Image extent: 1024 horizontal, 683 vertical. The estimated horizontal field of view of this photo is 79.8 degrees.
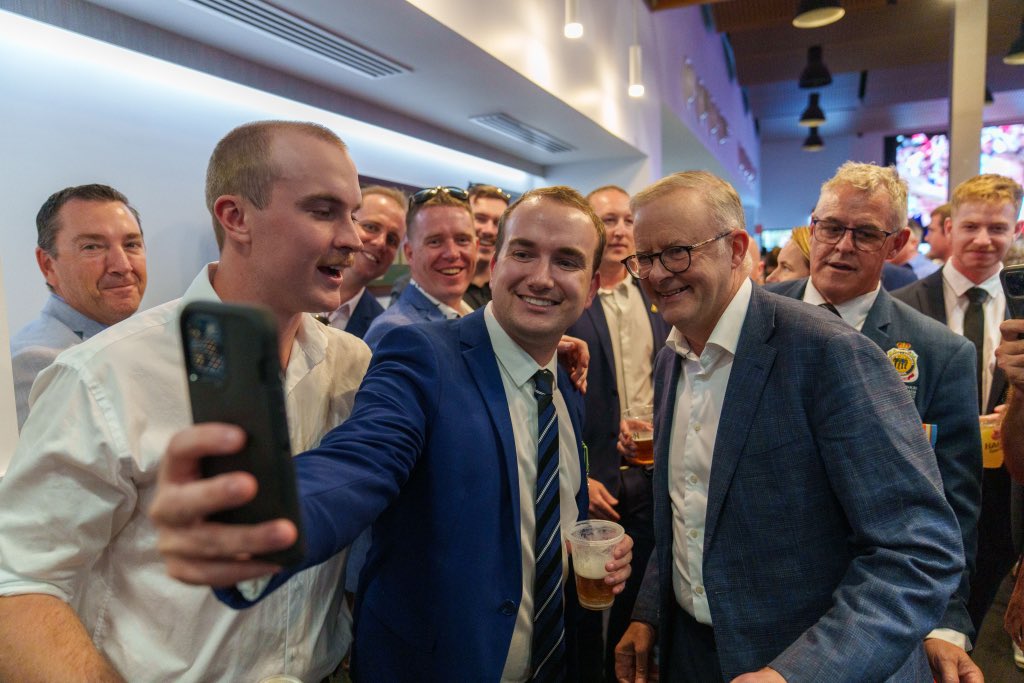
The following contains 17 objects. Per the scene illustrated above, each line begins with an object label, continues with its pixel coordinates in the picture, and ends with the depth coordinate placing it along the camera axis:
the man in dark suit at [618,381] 2.58
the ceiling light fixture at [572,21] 3.81
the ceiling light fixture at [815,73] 9.36
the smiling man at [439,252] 2.79
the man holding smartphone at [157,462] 1.06
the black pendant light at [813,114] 12.02
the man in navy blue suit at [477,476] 1.29
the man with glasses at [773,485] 1.16
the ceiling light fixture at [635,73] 5.45
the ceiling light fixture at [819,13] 6.07
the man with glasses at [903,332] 1.74
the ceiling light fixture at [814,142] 15.02
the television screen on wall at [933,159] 13.36
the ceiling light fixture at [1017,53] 6.29
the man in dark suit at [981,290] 2.65
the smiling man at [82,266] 2.38
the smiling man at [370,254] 3.39
